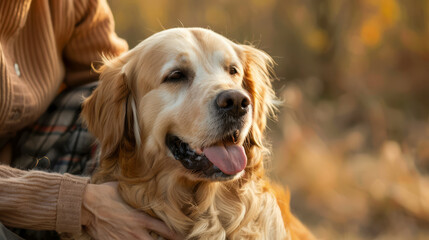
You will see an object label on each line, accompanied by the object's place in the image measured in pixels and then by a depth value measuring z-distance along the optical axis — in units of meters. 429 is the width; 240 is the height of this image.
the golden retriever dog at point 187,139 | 1.85
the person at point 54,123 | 1.83
